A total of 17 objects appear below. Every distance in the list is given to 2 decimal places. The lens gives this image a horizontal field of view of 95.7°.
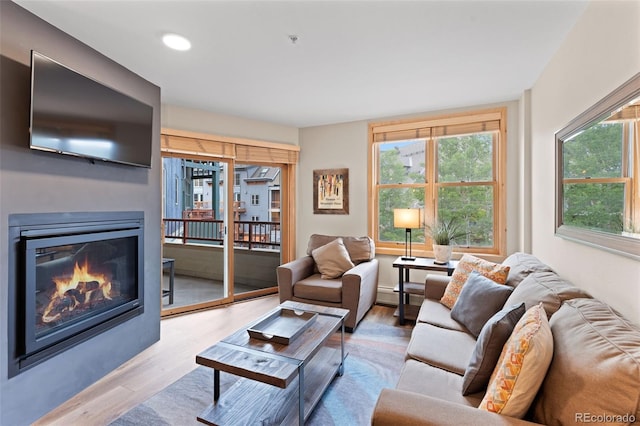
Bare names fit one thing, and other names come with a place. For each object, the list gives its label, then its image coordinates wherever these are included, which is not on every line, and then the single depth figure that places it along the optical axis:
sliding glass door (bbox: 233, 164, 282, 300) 4.40
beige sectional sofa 0.87
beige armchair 2.90
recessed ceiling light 1.98
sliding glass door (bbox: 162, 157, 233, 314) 3.72
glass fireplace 1.66
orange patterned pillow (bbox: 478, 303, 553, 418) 1.02
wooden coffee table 1.52
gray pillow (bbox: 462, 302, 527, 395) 1.27
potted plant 3.14
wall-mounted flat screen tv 1.68
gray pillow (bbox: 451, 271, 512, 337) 1.93
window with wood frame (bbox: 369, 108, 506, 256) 3.30
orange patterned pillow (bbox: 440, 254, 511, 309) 2.26
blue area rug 1.75
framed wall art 4.04
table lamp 3.27
